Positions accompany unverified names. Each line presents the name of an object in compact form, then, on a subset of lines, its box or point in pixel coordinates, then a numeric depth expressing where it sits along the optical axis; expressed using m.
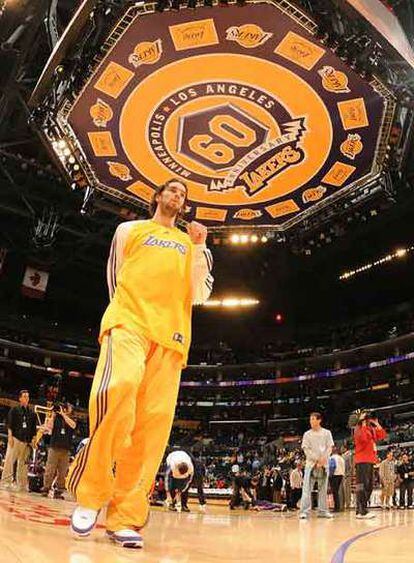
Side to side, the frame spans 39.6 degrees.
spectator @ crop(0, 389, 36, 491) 9.48
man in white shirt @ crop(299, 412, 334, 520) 9.03
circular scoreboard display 11.24
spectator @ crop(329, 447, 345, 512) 11.50
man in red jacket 8.71
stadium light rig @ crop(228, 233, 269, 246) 16.92
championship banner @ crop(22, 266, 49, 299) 24.88
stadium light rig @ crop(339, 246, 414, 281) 25.83
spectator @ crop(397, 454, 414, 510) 14.27
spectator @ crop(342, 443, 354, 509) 12.33
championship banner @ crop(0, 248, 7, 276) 23.05
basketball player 2.63
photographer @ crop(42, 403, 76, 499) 9.23
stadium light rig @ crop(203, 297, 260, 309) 30.25
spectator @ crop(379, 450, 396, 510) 14.23
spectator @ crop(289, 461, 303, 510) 12.55
